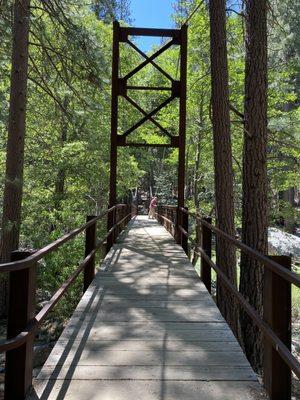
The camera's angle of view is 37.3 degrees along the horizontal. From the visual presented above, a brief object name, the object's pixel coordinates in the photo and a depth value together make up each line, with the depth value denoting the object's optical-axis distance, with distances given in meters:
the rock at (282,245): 19.47
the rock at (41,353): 8.02
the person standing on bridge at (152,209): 26.71
